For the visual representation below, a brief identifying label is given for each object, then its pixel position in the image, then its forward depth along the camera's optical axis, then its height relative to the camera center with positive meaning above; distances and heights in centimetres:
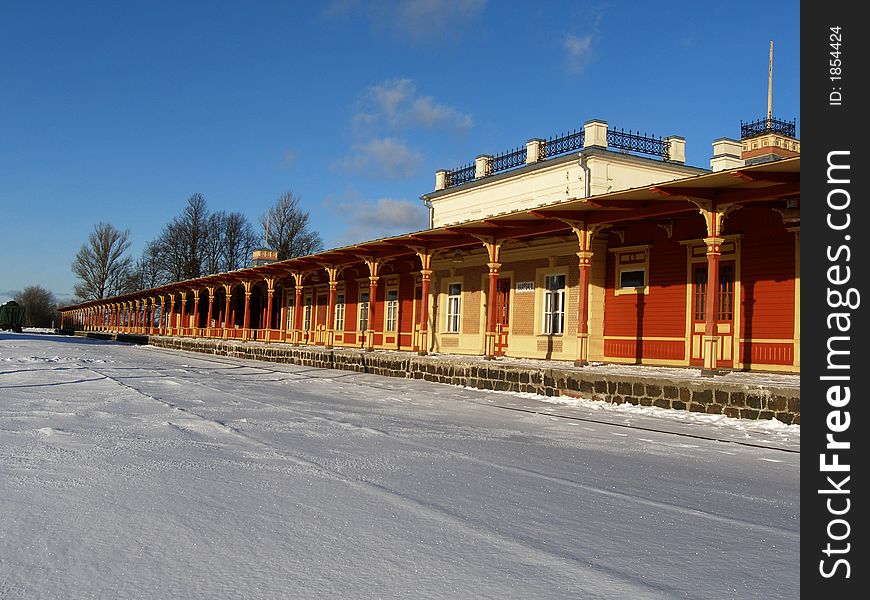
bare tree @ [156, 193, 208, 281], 6047 +702
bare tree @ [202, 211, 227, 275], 6231 +706
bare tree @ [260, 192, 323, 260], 5969 +824
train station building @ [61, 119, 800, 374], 1312 +191
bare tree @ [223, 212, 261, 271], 6359 +773
